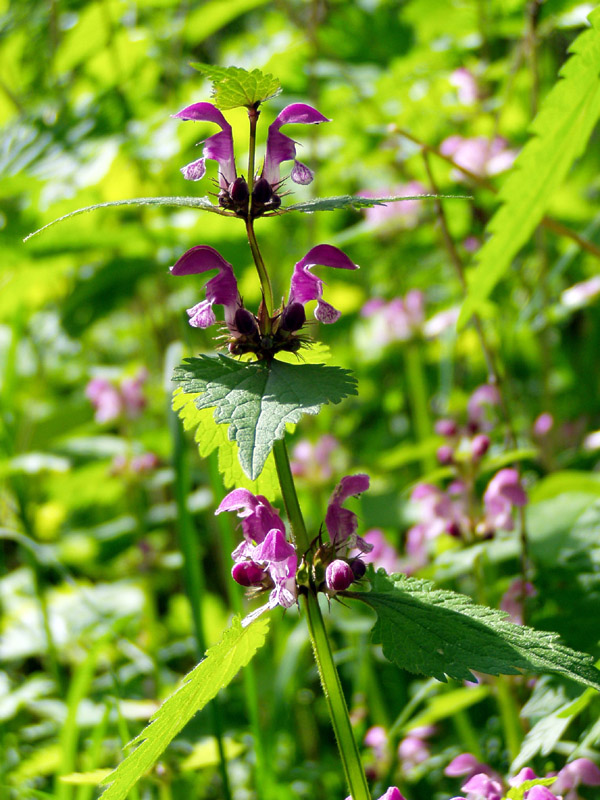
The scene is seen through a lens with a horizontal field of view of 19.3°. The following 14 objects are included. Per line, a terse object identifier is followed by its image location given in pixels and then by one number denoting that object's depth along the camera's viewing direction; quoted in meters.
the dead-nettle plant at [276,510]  0.41
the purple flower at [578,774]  0.50
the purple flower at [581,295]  0.89
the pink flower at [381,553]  0.89
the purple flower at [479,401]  0.87
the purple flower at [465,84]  1.10
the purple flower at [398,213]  1.26
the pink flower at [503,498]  0.62
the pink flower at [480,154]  1.03
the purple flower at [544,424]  0.89
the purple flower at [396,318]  1.22
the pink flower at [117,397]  1.19
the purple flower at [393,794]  0.44
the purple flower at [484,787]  0.46
